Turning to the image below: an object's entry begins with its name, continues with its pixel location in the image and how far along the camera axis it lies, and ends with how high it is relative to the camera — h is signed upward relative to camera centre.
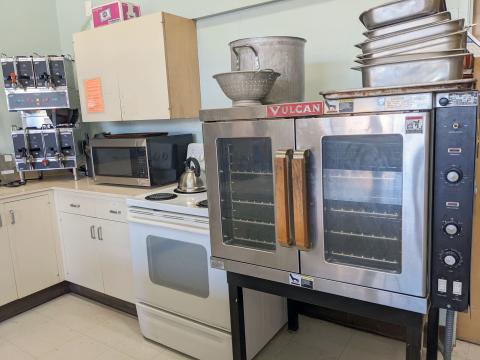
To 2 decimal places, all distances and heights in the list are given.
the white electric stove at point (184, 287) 2.03 -0.91
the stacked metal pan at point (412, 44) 1.22 +0.24
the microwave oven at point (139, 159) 2.58 -0.20
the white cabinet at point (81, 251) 2.78 -0.89
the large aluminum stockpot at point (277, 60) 1.69 +0.29
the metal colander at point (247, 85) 1.54 +0.17
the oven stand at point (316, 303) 1.25 -0.70
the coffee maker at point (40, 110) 2.99 +0.22
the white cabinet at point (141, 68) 2.51 +0.44
